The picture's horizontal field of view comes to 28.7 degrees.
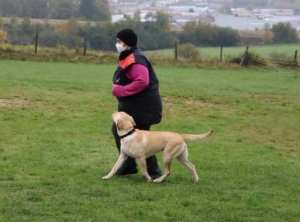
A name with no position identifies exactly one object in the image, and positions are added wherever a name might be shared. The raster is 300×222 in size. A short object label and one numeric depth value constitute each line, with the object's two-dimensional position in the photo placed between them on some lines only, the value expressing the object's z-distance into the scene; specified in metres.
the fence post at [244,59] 35.68
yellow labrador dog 7.74
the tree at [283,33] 57.38
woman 7.82
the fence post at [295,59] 36.18
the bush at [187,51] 37.01
